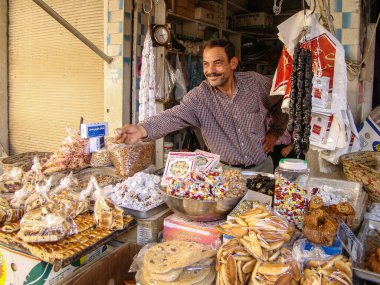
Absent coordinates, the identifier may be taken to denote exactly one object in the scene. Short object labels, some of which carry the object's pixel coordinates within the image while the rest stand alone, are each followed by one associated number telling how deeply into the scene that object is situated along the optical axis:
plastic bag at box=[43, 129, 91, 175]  2.56
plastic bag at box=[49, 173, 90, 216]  1.71
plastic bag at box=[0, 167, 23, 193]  2.13
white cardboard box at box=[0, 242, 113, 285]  1.47
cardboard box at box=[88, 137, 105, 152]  2.64
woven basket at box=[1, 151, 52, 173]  2.89
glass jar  1.54
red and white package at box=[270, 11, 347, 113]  2.23
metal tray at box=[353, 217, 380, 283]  1.48
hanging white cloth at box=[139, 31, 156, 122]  3.19
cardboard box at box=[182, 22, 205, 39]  4.82
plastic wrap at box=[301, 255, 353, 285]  1.17
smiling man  2.66
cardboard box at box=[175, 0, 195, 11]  4.31
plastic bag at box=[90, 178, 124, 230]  1.66
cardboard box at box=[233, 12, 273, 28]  5.83
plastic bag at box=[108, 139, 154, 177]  2.52
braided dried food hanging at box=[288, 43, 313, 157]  1.69
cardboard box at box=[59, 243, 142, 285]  1.45
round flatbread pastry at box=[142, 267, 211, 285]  1.27
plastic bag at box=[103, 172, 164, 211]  1.84
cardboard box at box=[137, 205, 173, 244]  1.74
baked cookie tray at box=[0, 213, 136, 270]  1.42
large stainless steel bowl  1.58
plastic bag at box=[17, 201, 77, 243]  1.48
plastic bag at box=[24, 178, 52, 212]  1.73
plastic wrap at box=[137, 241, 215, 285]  1.27
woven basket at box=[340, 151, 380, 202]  2.06
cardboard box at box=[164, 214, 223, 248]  1.56
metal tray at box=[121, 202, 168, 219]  1.76
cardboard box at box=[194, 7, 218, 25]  4.71
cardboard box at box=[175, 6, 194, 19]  4.34
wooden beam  2.58
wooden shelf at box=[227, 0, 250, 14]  5.80
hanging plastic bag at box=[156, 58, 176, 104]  3.90
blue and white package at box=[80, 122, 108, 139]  2.56
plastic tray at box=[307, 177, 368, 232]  1.80
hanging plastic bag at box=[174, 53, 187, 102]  4.22
